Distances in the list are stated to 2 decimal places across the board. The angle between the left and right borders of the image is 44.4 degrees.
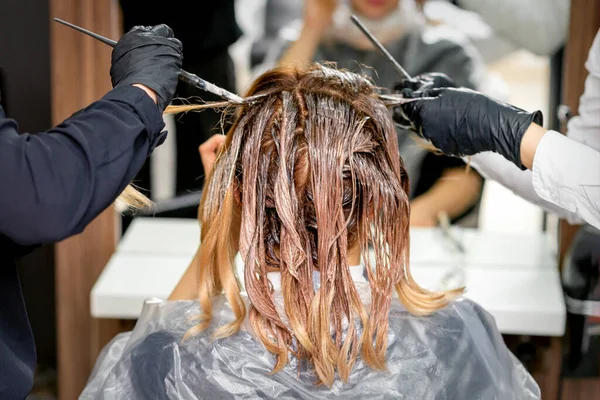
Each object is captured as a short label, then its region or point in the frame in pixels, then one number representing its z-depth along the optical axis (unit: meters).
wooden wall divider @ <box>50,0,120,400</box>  2.35
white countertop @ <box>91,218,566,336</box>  2.21
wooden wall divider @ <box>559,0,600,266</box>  2.26
